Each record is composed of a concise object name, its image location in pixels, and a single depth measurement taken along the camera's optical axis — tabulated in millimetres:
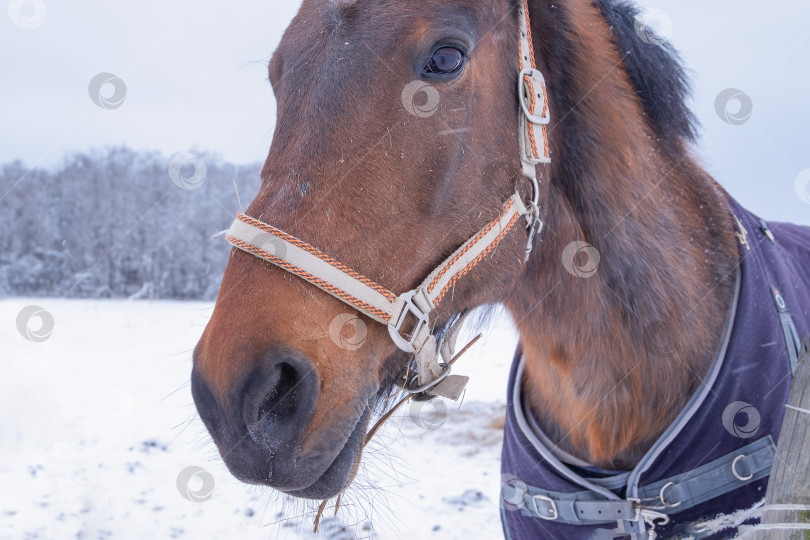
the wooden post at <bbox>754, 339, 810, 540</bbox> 1193
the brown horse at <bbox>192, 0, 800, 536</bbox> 1274
